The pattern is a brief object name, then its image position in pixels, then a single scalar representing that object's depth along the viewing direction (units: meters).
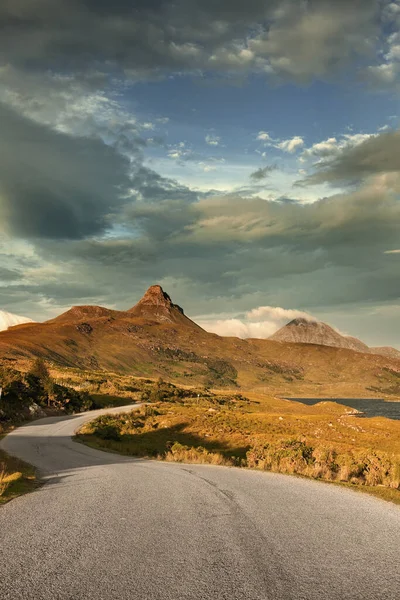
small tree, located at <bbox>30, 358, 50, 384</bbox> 66.19
